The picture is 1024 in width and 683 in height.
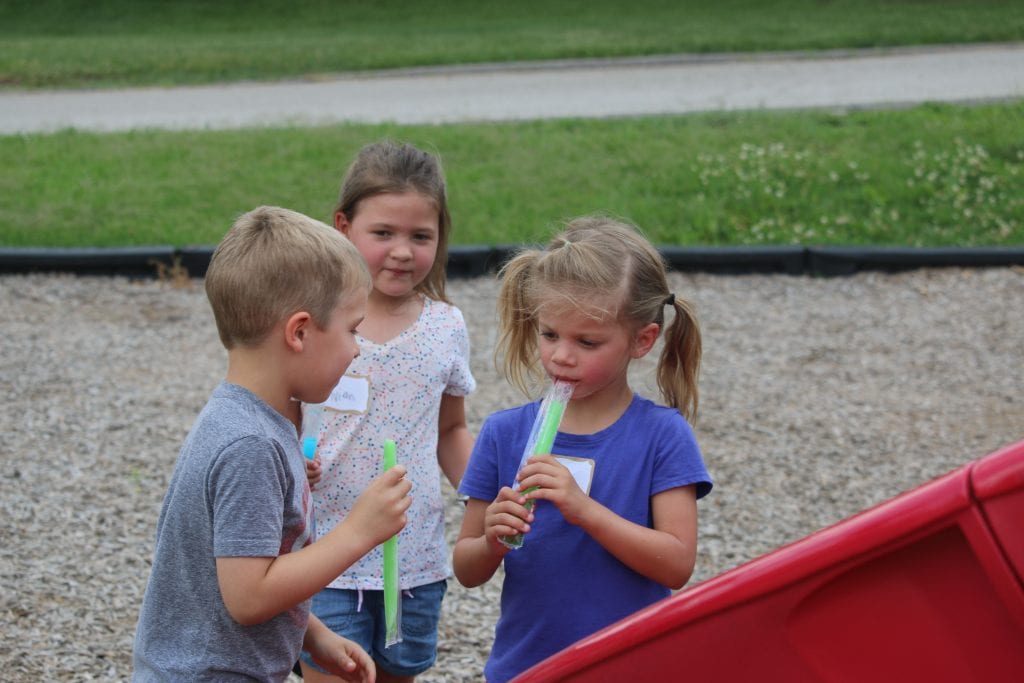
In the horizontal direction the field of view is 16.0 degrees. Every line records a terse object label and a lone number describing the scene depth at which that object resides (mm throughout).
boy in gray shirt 3262
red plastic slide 3006
